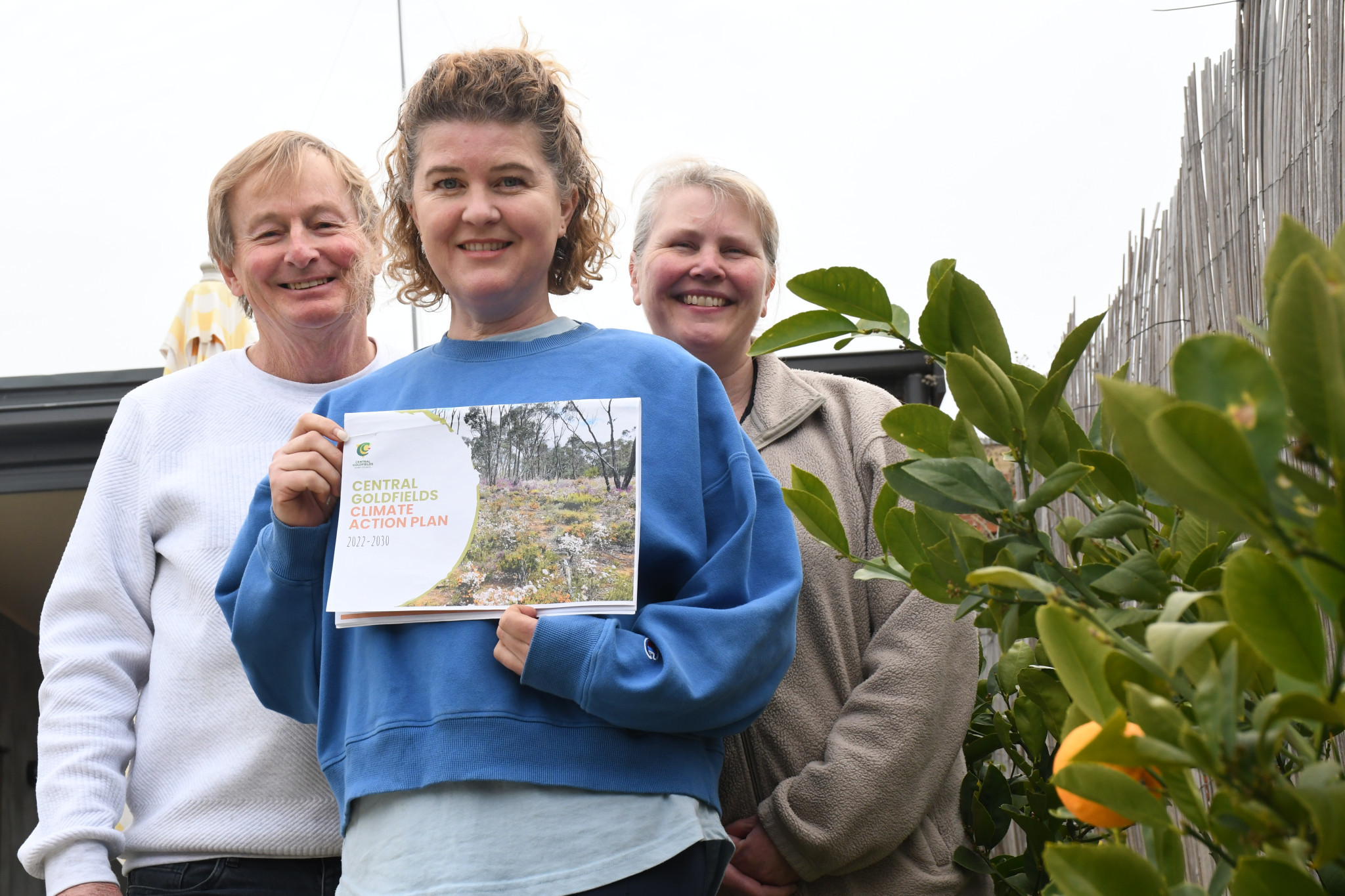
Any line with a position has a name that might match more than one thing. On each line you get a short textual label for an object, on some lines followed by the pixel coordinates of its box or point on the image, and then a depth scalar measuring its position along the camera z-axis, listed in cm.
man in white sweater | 146
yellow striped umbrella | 322
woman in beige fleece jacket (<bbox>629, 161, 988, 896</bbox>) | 143
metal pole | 334
